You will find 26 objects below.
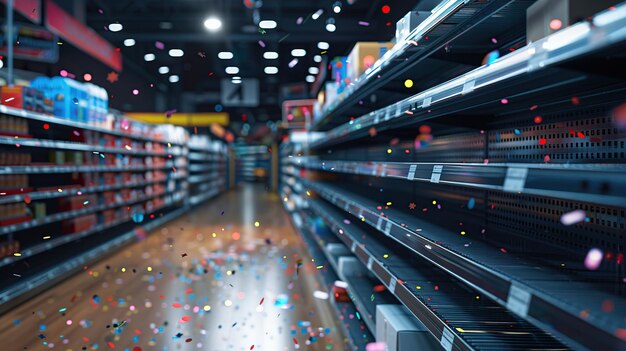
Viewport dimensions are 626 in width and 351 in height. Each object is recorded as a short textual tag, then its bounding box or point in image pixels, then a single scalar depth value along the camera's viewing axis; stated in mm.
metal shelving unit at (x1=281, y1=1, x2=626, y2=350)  1129
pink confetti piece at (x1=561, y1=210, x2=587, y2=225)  1820
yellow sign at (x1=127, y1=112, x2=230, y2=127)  15859
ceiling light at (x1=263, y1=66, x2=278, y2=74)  12027
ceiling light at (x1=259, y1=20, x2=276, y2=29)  7721
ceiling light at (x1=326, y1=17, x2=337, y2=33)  8224
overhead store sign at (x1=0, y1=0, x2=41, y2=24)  5254
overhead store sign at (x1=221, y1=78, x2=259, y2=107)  12648
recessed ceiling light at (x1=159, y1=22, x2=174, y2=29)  8648
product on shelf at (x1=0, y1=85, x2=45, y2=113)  4414
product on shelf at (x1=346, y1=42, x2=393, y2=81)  3926
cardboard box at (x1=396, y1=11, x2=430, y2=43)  2408
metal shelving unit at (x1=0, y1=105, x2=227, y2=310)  4355
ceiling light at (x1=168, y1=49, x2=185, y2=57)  10102
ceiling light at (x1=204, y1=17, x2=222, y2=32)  7198
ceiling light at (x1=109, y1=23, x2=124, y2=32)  8111
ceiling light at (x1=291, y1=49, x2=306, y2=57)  10750
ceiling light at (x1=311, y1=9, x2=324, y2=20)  8133
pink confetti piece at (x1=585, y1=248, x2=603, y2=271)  1596
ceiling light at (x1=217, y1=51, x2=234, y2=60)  10859
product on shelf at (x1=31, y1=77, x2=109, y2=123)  5328
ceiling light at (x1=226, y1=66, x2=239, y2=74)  12360
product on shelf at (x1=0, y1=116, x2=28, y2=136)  4230
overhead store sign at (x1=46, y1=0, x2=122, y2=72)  5868
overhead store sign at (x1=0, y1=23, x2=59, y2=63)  6730
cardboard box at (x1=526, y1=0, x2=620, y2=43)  1395
